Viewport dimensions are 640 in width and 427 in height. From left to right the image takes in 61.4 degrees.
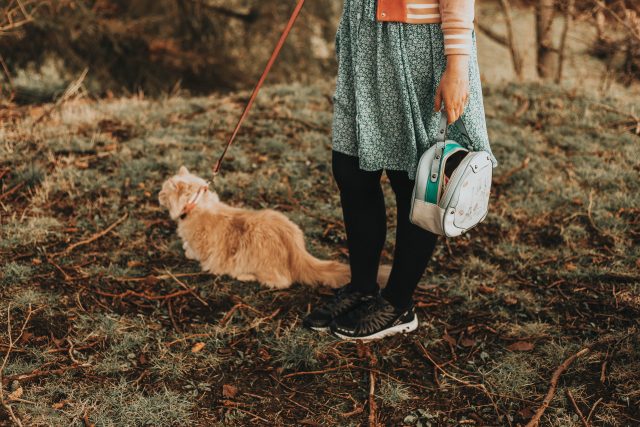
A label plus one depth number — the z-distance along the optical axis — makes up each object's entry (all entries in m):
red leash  2.19
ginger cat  2.83
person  1.86
